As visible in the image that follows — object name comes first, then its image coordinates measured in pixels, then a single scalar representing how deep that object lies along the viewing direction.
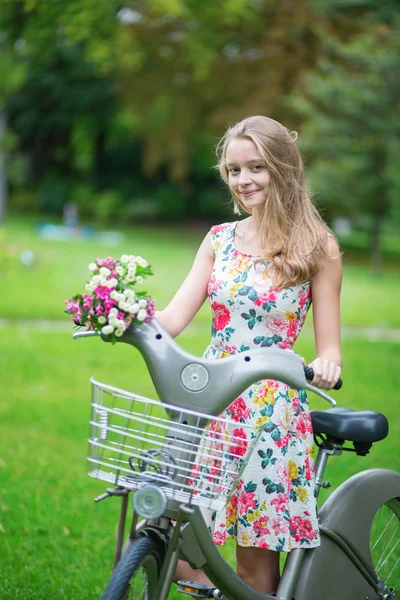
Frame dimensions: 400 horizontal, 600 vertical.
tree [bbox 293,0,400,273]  20.41
